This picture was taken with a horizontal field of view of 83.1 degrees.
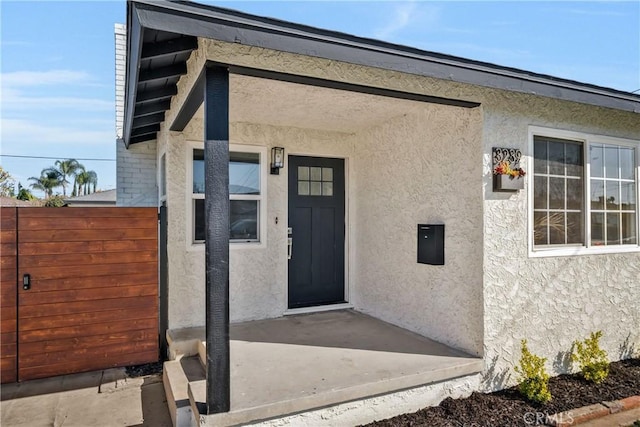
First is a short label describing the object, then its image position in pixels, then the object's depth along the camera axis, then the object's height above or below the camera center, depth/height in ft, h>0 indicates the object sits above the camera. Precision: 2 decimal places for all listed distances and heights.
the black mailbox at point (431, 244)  15.24 -1.12
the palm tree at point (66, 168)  145.89 +20.78
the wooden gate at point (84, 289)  16.29 -3.33
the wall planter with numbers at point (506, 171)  13.83 +1.80
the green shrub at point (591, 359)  14.80 -6.03
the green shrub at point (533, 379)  13.05 -6.06
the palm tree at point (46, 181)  134.90 +14.12
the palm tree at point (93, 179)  155.37 +17.17
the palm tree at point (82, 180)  152.05 +16.27
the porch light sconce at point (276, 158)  19.08 +3.18
